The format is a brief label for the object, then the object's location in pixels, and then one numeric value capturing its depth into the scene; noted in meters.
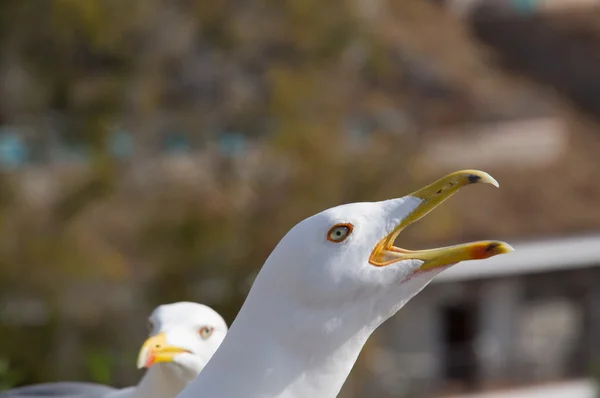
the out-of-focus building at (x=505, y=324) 23.89
